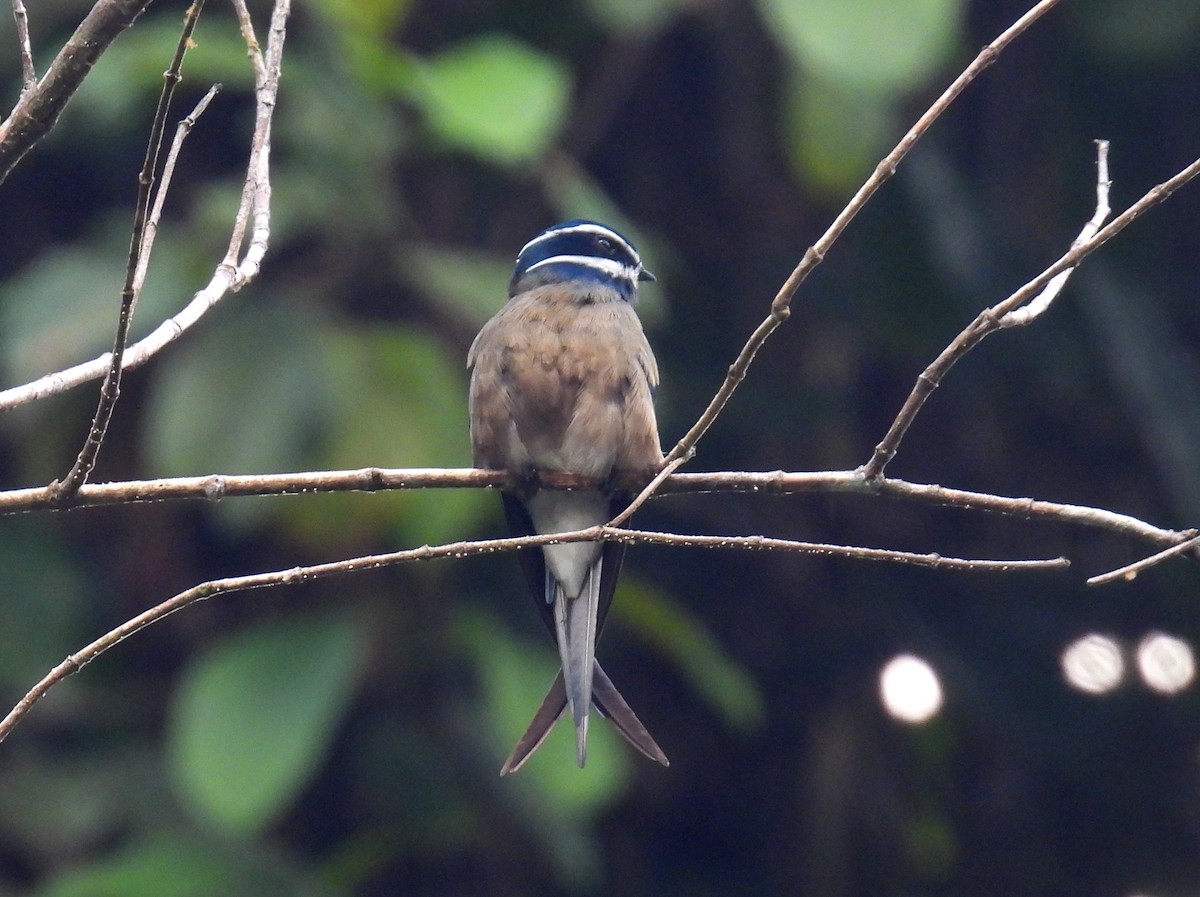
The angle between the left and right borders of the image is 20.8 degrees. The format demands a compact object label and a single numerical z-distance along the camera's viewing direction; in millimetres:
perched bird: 7887
